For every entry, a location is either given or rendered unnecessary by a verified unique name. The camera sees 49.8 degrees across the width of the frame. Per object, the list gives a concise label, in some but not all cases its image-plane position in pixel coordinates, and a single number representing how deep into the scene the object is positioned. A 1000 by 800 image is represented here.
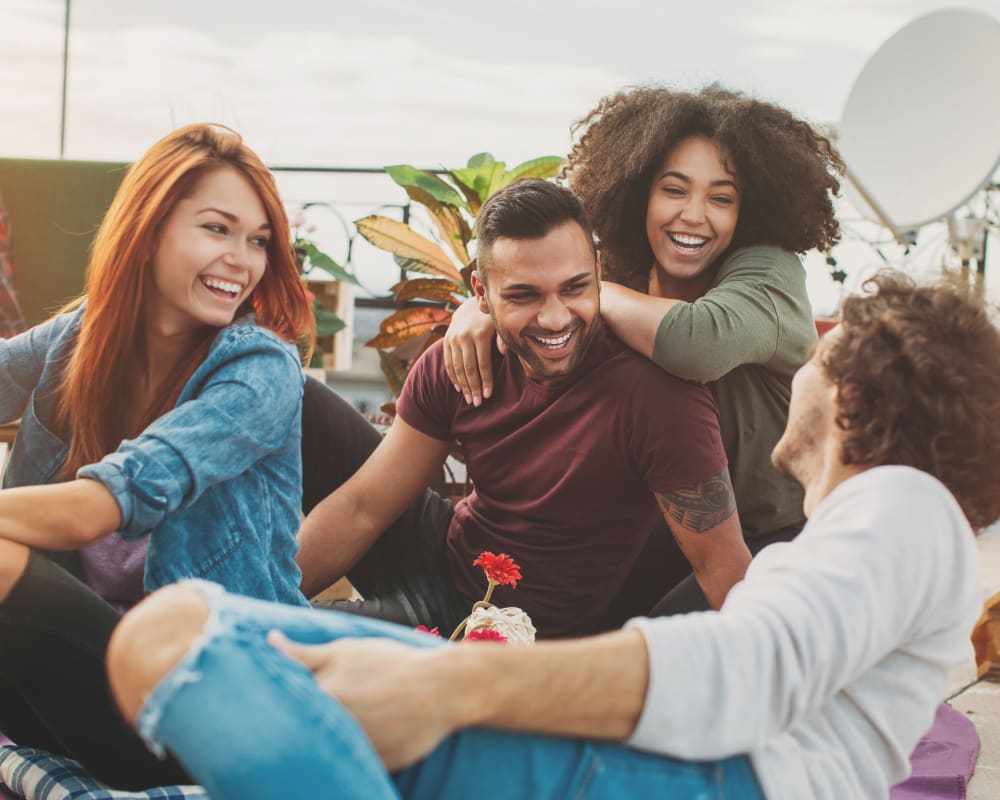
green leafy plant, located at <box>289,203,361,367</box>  3.72
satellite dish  3.96
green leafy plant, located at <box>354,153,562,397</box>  3.35
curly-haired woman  1.93
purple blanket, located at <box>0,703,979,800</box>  1.91
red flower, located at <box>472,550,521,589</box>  1.58
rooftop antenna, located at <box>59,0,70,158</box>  4.48
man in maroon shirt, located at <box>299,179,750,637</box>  1.82
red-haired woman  1.27
